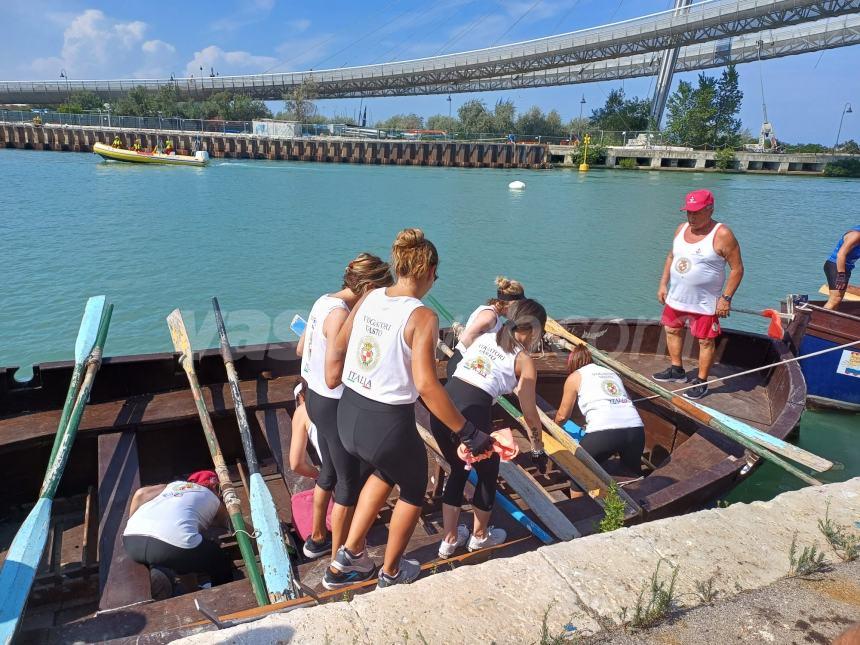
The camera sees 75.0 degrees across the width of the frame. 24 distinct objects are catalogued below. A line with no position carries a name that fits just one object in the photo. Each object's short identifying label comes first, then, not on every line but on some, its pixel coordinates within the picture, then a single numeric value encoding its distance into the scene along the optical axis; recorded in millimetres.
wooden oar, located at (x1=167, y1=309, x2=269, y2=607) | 3148
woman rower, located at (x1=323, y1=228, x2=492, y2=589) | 2660
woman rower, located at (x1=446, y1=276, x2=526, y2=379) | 4582
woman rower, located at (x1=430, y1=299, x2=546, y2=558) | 3496
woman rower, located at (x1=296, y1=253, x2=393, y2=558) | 3203
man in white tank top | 5547
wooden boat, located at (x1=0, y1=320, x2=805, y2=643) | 3236
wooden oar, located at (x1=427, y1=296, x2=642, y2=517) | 4094
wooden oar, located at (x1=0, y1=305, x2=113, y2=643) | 2881
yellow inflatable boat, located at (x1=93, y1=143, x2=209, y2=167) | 43844
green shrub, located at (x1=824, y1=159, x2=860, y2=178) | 64688
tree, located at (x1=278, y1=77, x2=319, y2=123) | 93625
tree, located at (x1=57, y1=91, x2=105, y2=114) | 90625
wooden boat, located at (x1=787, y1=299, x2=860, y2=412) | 7551
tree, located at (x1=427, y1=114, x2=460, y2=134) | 98619
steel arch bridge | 70000
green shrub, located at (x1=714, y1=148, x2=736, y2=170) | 64188
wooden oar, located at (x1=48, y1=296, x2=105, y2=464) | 4492
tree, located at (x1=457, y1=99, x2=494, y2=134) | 92500
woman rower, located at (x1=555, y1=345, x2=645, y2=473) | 4461
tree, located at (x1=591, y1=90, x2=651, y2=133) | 81250
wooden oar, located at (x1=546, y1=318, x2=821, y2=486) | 4406
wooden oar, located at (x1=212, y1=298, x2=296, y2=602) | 3078
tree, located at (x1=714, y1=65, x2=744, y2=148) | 73312
